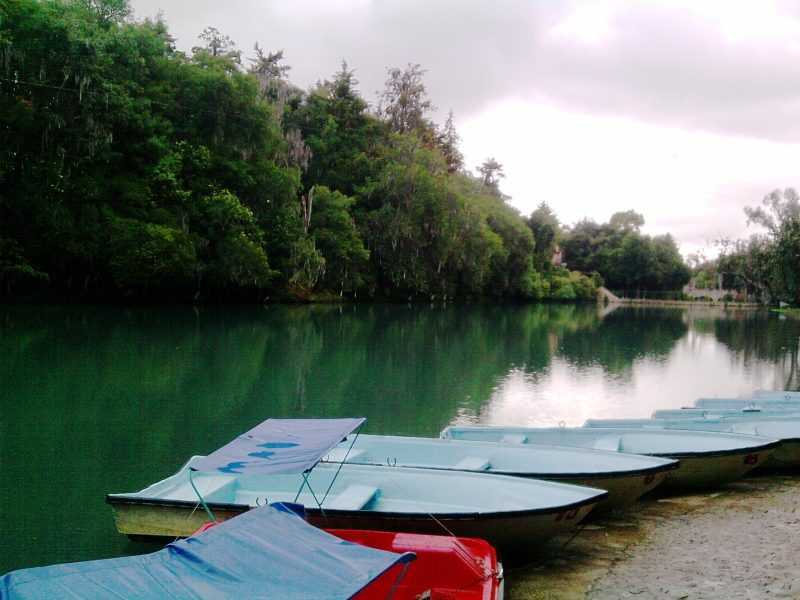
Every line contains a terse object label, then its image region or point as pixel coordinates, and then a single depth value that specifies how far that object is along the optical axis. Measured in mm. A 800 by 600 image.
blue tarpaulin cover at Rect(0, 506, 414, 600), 3879
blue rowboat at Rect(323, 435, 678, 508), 7949
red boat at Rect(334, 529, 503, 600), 5629
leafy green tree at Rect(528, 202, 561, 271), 88312
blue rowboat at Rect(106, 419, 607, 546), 6613
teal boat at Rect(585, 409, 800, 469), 10617
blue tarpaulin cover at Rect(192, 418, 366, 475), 6250
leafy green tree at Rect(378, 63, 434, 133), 66250
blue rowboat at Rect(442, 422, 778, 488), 9453
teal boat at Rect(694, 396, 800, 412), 13813
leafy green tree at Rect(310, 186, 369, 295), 52469
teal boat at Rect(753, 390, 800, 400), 15117
